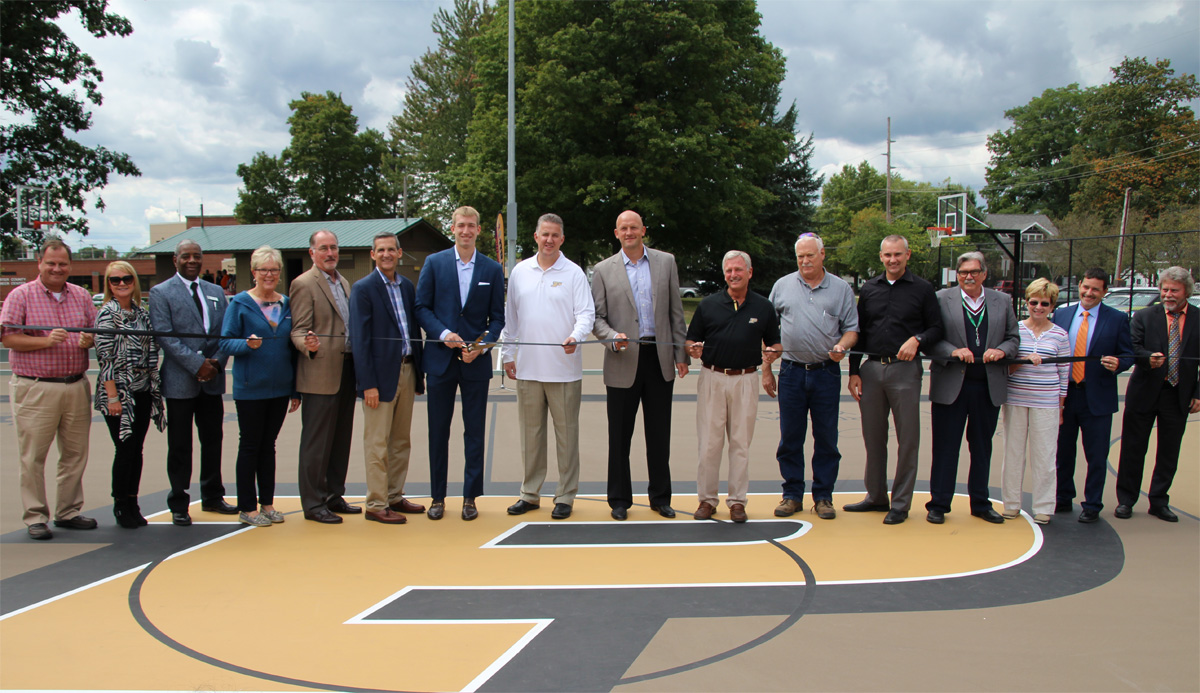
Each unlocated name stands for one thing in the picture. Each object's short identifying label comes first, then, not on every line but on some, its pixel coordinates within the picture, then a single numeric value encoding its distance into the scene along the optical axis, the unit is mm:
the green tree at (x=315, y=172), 51625
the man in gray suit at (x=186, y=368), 4973
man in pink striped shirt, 4734
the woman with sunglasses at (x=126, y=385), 4852
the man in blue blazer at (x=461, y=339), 5250
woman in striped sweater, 5262
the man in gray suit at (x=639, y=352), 5363
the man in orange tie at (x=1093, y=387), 5305
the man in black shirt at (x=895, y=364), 5238
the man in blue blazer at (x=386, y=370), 5141
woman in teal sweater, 4996
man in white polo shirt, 5320
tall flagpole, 17594
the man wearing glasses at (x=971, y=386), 5266
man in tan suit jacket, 5121
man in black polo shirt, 5262
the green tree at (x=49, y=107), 22281
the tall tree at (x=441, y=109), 38281
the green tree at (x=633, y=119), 24312
